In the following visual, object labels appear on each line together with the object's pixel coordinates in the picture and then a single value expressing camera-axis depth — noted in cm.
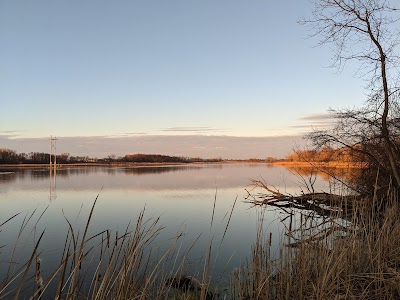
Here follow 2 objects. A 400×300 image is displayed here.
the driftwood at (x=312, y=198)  709
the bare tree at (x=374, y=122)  689
